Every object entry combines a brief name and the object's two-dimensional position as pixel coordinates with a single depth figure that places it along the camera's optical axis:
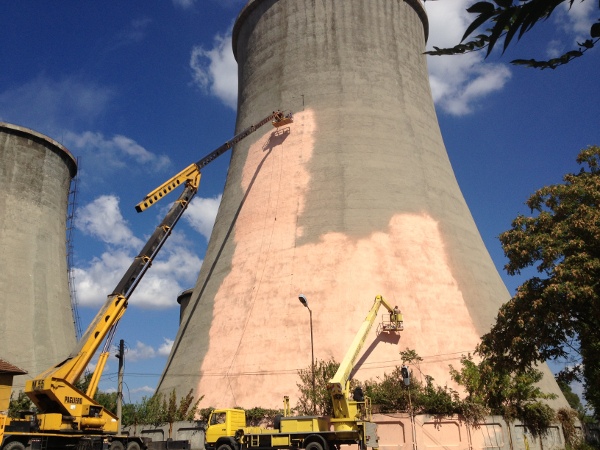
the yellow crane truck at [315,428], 13.33
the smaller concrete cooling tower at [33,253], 27.64
